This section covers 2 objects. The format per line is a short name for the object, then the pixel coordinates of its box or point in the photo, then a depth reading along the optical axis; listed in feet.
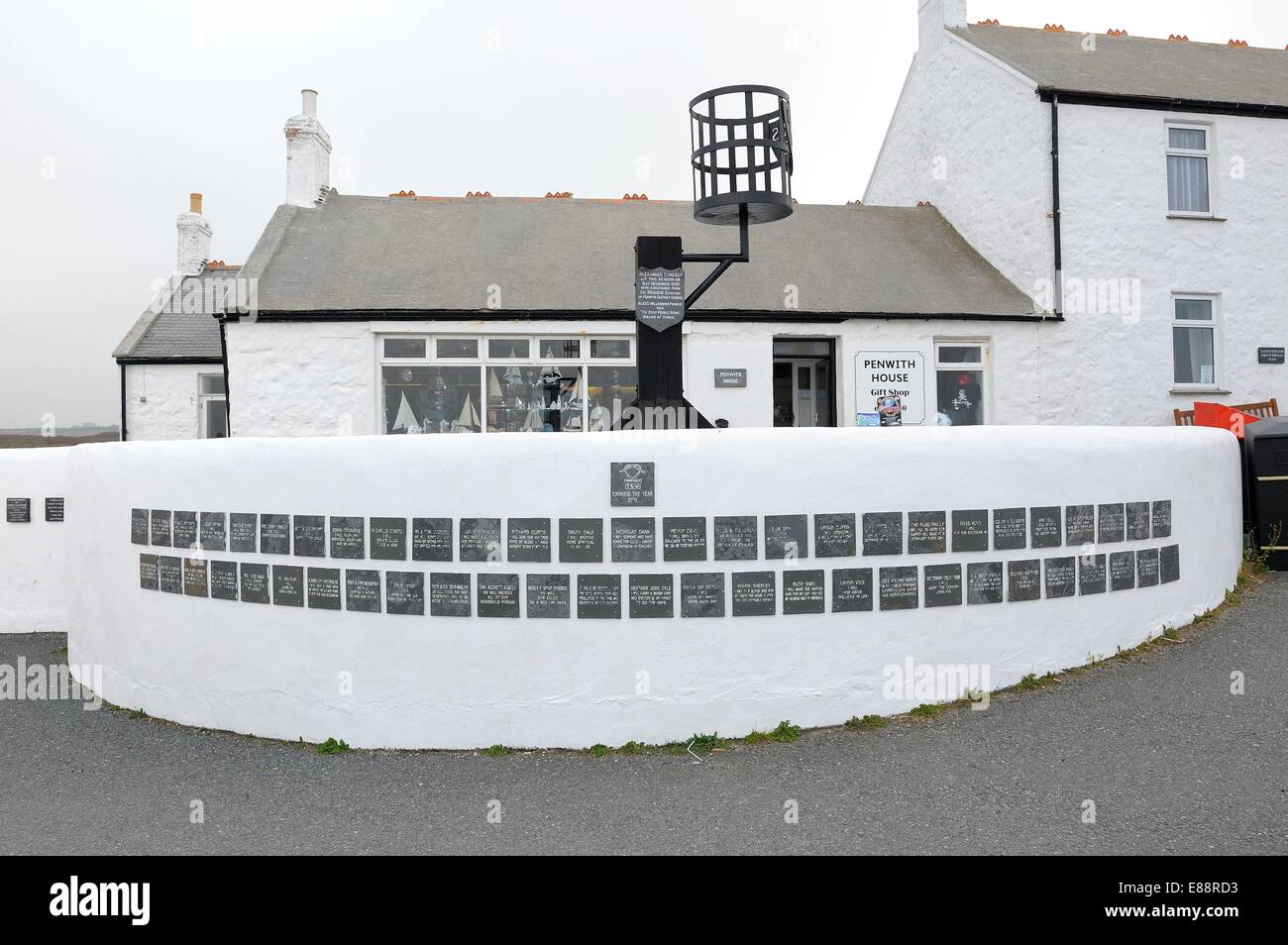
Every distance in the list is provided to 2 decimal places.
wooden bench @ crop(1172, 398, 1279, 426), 43.37
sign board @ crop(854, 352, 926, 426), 41.96
